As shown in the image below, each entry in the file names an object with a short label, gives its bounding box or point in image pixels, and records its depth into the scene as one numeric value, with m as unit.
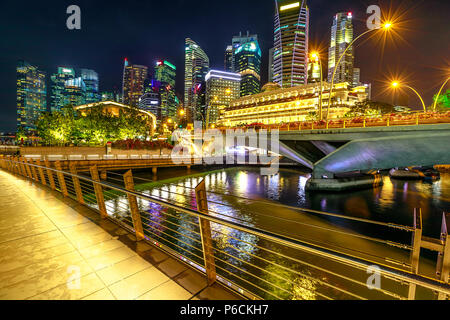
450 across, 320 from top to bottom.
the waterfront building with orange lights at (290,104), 90.31
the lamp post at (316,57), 20.66
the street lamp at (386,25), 13.00
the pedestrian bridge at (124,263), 2.31
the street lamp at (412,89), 21.16
